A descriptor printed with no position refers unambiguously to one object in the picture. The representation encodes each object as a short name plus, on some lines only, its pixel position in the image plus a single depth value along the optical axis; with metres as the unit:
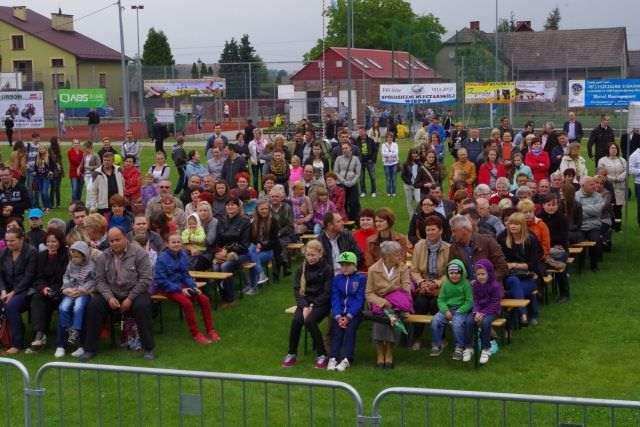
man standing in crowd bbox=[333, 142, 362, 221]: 18.02
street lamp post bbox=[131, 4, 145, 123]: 45.31
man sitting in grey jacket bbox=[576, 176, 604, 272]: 14.26
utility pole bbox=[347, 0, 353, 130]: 33.47
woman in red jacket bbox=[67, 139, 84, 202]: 21.55
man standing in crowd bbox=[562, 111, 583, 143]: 23.66
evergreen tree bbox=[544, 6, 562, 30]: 129.88
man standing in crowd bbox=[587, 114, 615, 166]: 21.50
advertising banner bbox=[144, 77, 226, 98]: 47.59
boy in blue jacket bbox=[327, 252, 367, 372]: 9.78
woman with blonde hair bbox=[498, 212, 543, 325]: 11.11
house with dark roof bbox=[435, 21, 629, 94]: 72.62
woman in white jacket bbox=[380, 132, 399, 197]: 22.56
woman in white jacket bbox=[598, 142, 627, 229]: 16.81
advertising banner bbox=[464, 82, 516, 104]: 41.16
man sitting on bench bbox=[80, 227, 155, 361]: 10.45
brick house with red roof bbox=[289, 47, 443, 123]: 48.62
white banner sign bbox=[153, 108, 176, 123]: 41.56
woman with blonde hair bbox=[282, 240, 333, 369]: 9.96
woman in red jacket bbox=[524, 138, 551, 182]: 18.09
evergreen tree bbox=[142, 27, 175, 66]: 86.38
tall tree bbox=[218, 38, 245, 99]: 48.72
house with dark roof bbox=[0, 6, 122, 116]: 76.81
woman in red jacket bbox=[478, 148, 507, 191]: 17.16
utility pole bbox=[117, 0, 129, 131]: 38.15
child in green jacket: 9.67
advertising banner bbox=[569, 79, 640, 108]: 27.17
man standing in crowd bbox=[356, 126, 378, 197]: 22.77
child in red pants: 11.02
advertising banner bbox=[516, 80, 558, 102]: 41.66
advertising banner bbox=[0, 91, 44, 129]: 36.75
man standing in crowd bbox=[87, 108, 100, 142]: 41.62
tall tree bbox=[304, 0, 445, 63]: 89.06
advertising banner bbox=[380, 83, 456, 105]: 42.69
